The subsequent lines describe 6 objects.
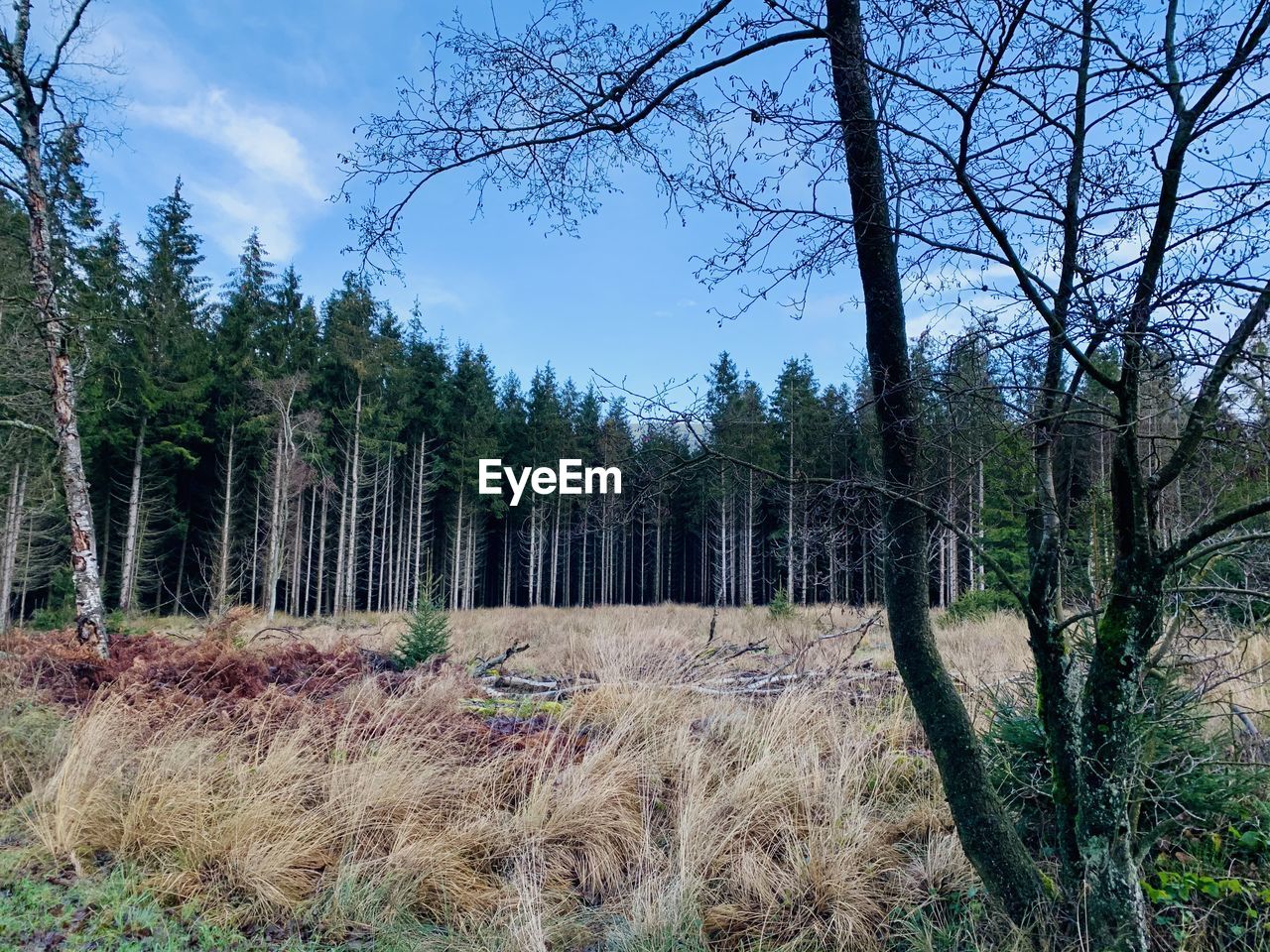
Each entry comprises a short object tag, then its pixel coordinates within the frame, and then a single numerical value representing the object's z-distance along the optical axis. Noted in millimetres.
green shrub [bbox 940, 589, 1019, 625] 12251
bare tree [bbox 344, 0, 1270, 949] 1861
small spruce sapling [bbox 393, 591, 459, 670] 8398
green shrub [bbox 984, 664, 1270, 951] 2320
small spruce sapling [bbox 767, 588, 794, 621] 14273
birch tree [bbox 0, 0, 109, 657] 6844
